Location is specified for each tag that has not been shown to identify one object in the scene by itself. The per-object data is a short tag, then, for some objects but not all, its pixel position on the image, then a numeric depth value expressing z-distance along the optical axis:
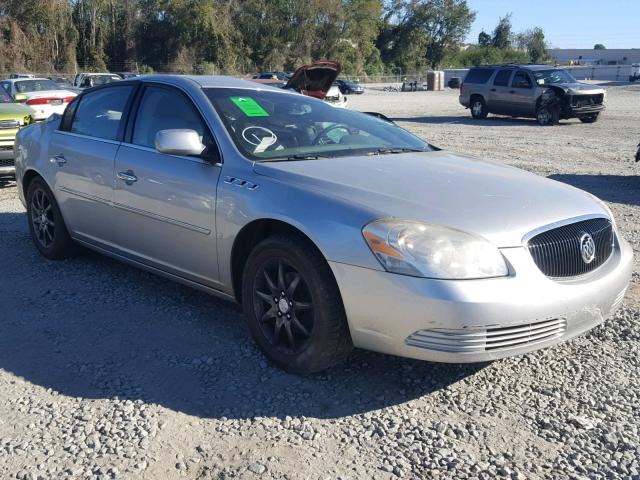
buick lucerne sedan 3.35
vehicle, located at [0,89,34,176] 9.77
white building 114.50
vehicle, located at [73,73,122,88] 28.91
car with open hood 15.08
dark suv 20.83
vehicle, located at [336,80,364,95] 51.25
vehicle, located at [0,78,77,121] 15.24
